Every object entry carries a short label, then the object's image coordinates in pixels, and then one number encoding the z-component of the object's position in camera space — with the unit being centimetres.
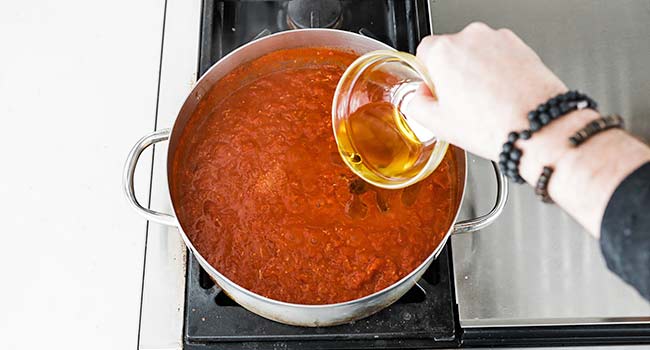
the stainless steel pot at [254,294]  85
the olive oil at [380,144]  88
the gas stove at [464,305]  96
